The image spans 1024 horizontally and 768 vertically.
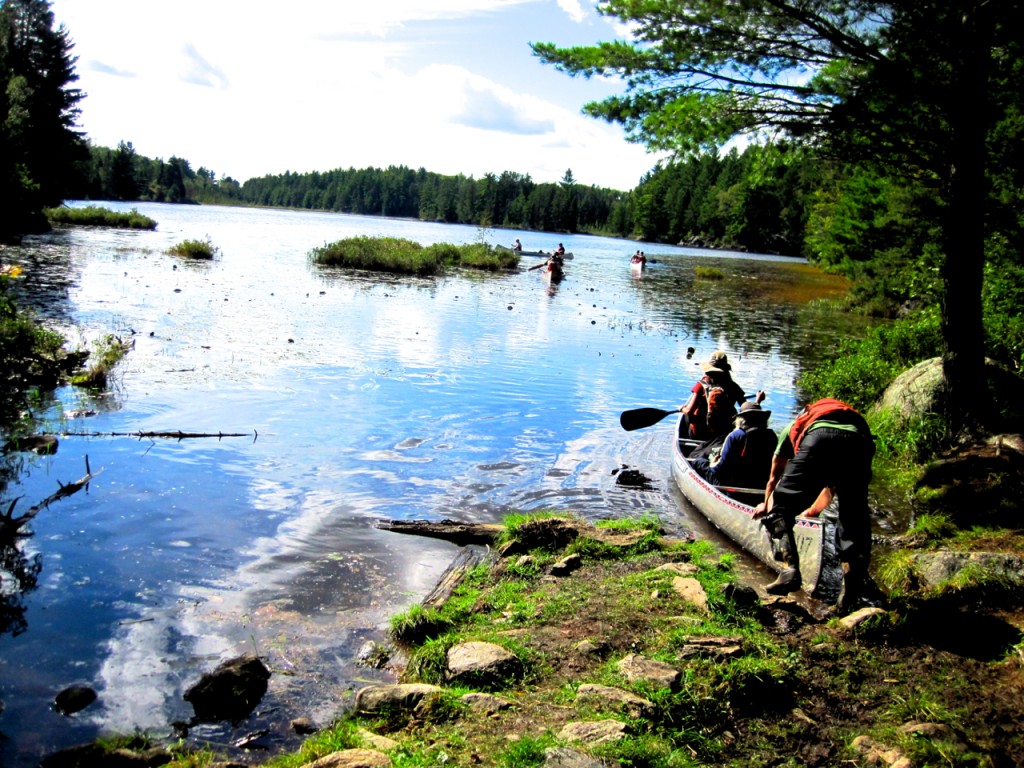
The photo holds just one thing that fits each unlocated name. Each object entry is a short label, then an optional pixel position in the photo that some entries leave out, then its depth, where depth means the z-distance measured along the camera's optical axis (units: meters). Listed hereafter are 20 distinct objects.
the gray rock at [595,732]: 4.53
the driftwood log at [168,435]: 12.18
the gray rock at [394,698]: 5.33
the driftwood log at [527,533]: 8.91
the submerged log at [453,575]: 7.61
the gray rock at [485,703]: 5.07
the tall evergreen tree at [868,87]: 10.07
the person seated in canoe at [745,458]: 10.28
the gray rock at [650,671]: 5.21
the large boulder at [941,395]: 10.96
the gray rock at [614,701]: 4.89
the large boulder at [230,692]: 5.73
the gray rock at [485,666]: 5.58
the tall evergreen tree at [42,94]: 49.51
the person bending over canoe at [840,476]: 6.86
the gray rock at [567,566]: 8.04
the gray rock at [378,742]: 4.73
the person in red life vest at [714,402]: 12.59
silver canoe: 7.37
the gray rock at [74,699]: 5.71
